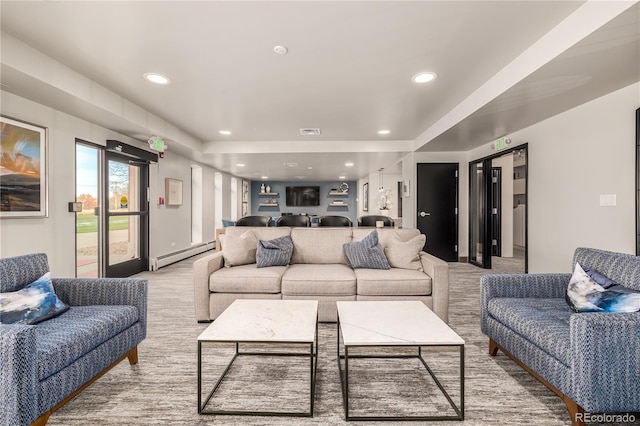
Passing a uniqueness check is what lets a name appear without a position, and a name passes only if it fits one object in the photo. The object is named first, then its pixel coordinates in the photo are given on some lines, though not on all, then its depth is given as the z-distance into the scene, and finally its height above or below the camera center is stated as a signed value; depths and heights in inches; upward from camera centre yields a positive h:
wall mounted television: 491.2 +29.3
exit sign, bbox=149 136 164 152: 178.2 +42.8
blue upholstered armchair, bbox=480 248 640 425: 55.4 -27.2
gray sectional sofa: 107.2 -26.7
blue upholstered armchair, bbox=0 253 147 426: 50.1 -26.7
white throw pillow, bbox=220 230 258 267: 122.5 -16.0
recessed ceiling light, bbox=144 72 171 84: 115.9 +54.5
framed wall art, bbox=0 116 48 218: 109.1 +17.2
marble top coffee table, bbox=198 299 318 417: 62.1 -26.7
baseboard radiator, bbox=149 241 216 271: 209.0 -36.1
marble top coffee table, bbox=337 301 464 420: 60.8 -26.8
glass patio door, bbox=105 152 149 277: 173.6 -2.6
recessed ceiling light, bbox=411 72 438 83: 114.7 +53.5
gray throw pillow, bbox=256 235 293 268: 120.7 -17.5
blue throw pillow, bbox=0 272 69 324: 64.8 -21.2
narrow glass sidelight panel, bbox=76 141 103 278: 150.6 -0.2
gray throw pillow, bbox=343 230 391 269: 119.1 -17.5
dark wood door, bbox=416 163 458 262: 239.5 +3.2
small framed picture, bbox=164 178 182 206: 226.8 +16.8
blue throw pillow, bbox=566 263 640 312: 62.9 -19.8
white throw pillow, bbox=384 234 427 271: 118.2 -17.3
